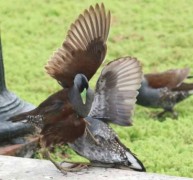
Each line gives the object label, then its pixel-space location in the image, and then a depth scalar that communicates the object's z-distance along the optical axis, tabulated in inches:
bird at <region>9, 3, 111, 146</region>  322.3
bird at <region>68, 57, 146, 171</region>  331.0
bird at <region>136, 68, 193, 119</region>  560.7
